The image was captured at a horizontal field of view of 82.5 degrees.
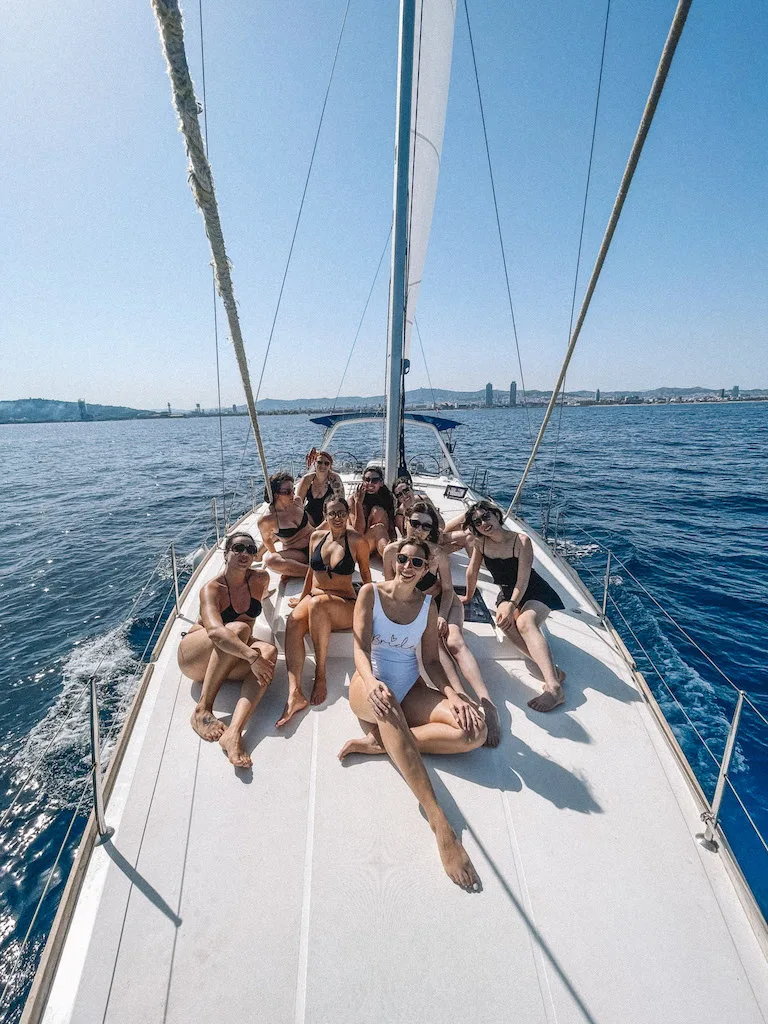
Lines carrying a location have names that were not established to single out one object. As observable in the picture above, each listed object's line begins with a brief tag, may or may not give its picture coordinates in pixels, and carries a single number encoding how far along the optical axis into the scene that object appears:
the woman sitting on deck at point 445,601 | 3.27
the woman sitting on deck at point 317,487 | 6.25
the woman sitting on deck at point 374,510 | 5.66
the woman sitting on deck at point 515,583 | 3.76
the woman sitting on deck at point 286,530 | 5.21
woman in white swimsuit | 2.68
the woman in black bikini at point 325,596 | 3.52
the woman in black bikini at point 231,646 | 3.14
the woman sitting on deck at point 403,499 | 4.86
